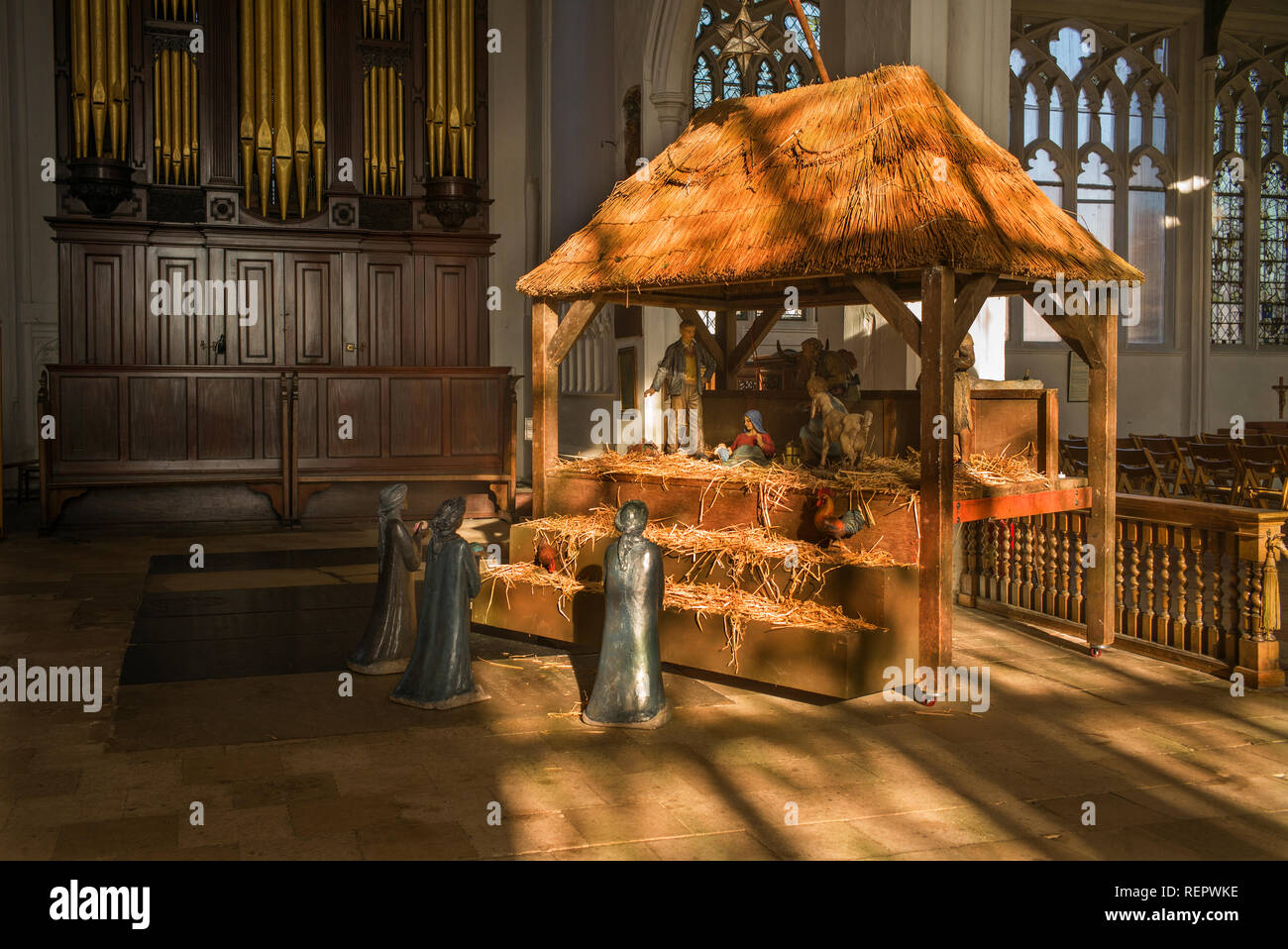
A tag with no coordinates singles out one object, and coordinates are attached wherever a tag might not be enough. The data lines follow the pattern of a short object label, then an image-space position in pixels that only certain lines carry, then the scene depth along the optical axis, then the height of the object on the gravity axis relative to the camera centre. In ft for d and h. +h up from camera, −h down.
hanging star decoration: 28.27 +9.57
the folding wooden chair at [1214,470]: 39.14 -1.64
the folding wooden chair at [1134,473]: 39.06 -1.74
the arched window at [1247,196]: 63.36 +12.41
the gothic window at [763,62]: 59.16 +19.03
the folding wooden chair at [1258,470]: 37.76 -1.58
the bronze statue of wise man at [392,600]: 20.39 -3.16
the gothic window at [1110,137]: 62.18 +15.39
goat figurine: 21.53 -0.14
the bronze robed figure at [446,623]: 18.69 -3.19
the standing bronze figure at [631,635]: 17.60 -3.19
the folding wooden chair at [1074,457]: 41.98 -1.26
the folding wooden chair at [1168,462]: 40.86 -1.45
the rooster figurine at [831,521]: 19.67 -1.66
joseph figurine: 26.25 +0.82
